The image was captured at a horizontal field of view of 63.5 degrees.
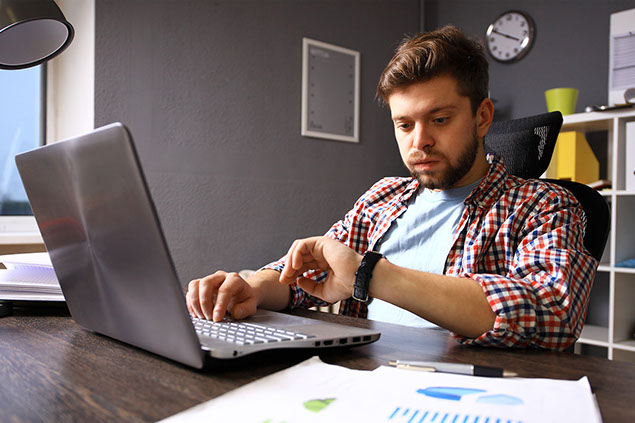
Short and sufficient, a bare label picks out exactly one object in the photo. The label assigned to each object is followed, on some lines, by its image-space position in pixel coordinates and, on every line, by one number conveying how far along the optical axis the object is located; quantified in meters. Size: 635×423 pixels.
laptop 0.50
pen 0.56
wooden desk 0.46
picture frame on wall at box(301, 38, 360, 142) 2.80
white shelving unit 2.30
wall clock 2.96
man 0.78
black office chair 1.02
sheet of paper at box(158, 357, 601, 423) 0.43
